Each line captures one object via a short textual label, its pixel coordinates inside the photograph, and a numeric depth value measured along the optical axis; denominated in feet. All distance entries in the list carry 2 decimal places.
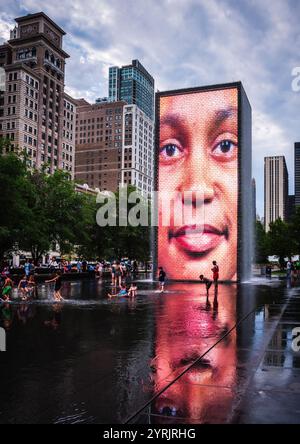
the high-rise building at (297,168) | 498.61
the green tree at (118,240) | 170.91
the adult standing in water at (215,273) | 83.91
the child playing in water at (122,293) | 77.04
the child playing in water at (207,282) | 73.78
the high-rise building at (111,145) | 573.74
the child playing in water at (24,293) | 72.74
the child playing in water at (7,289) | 63.62
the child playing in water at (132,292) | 77.10
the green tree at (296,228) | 225.76
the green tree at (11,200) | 94.27
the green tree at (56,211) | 121.70
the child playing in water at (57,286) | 64.54
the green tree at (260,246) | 324.21
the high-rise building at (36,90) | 366.02
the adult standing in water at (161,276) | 85.20
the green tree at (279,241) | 277.85
